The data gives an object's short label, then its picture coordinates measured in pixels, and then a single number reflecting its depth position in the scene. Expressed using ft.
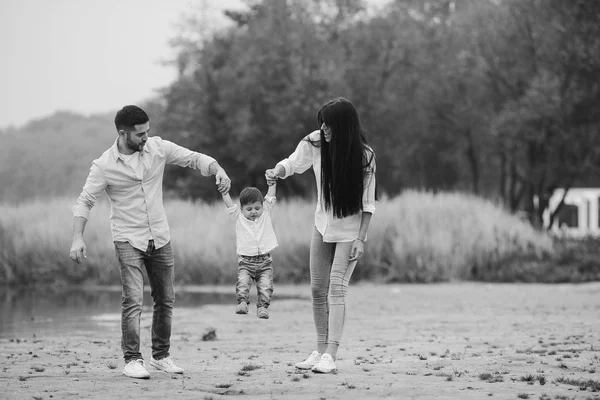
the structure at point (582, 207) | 186.70
